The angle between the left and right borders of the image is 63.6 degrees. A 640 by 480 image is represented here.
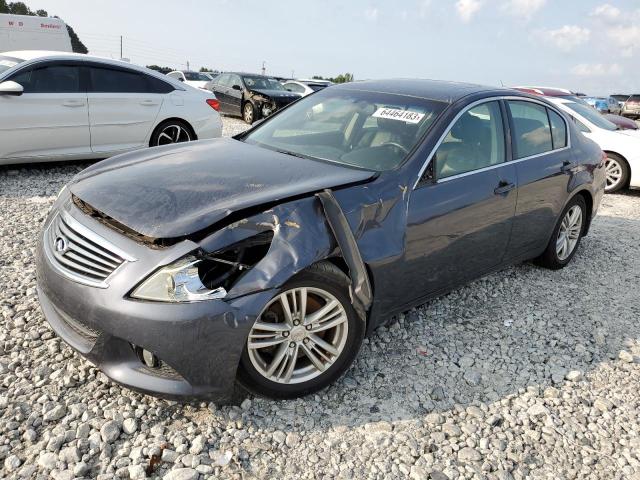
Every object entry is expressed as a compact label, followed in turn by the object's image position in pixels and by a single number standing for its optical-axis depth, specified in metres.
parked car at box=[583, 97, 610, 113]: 25.16
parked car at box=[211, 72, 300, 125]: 13.62
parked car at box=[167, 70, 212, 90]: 19.45
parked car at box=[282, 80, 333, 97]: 15.90
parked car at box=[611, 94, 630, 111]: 33.04
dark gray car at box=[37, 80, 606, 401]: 2.24
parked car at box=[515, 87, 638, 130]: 9.53
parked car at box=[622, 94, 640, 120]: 24.20
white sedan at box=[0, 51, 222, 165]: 5.98
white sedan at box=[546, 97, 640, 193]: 8.28
